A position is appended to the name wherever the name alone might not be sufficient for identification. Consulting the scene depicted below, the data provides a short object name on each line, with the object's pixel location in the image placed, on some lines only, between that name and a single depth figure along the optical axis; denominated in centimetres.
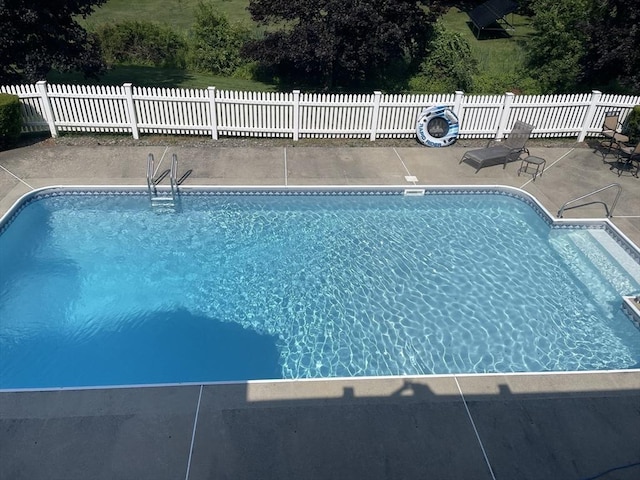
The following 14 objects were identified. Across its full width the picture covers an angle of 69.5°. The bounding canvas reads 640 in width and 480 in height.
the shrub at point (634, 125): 1295
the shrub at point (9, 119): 1164
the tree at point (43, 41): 1279
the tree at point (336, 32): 1380
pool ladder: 1070
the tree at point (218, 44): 2020
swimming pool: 730
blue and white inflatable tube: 1330
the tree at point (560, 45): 1748
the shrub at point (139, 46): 2105
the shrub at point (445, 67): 1862
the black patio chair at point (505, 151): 1217
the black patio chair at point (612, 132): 1290
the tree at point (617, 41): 1438
